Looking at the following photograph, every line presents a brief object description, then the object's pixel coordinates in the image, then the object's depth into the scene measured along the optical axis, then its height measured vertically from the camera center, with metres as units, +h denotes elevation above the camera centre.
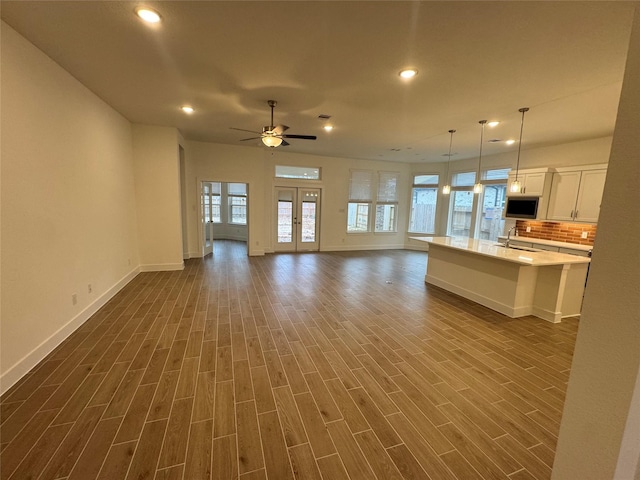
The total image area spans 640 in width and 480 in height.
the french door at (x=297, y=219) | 8.51 -0.49
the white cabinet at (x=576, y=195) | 5.14 +0.35
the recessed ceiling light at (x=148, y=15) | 2.12 +1.40
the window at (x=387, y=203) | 9.57 +0.12
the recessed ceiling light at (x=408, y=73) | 2.90 +1.40
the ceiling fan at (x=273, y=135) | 4.07 +0.98
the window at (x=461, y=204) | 8.27 +0.15
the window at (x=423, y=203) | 9.36 +0.14
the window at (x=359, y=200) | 9.23 +0.16
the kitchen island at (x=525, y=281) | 3.87 -1.01
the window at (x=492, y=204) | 7.29 +0.16
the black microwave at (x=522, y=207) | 6.01 +0.09
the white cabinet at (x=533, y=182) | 5.85 +0.62
